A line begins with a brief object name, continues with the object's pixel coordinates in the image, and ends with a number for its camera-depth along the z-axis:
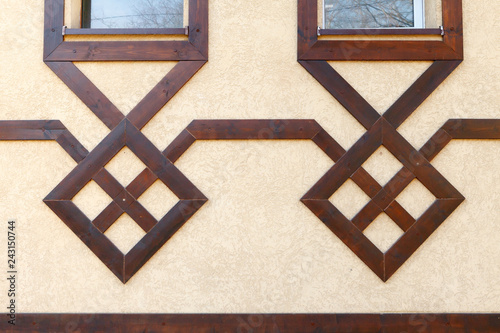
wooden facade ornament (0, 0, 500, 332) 2.56
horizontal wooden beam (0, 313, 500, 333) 2.53
